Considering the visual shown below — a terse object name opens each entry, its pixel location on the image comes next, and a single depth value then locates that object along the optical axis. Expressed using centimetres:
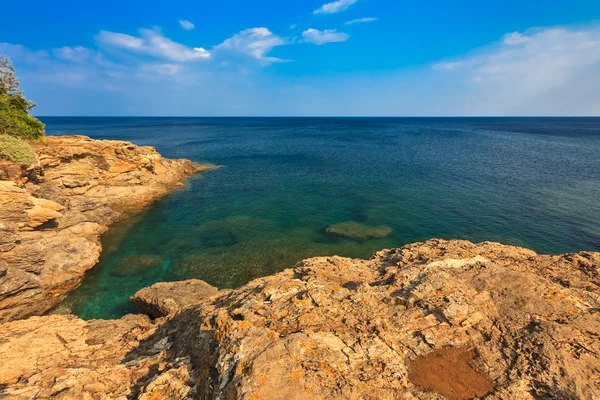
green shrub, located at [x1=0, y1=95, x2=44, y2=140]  3332
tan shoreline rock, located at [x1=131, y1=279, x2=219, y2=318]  1934
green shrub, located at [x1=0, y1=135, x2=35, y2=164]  2769
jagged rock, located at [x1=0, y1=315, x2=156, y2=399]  985
